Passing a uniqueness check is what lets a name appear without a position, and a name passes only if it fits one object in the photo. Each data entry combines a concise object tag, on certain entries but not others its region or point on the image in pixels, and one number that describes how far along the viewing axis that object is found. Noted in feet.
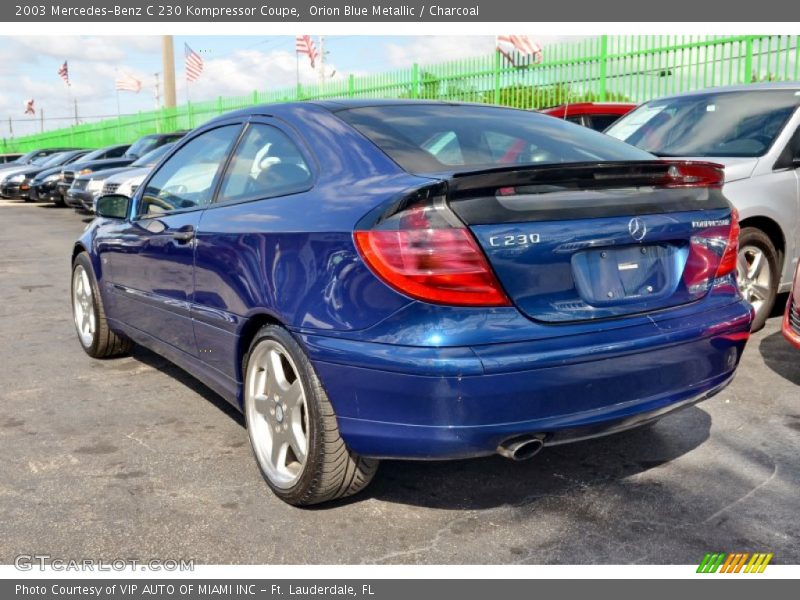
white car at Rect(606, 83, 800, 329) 18.33
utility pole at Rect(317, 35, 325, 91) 144.72
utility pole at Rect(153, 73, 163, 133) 104.81
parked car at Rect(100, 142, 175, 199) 38.70
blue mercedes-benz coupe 8.62
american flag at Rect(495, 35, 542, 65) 50.78
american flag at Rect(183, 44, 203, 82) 96.94
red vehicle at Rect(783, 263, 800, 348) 15.29
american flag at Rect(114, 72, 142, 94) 123.13
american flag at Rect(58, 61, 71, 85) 145.38
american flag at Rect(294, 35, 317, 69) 88.94
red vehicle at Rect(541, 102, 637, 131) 33.19
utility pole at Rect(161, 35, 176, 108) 95.14
